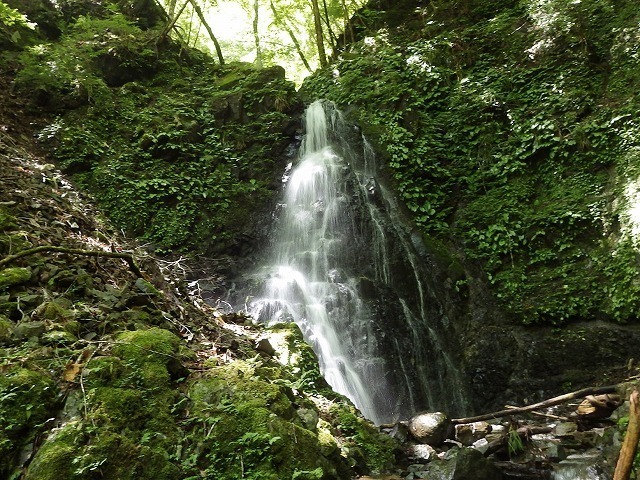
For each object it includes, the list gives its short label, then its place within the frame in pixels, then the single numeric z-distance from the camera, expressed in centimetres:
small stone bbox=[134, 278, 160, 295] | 415
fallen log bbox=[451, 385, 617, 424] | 520
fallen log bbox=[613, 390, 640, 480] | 204
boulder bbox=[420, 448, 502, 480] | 410
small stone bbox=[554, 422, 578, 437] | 519
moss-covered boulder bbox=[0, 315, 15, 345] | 279
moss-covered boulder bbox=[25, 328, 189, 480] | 221
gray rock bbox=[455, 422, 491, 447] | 537
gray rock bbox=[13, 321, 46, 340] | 288
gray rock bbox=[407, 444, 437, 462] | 462
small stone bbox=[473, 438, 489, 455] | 492
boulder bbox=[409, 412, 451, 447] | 498
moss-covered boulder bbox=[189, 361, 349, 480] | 259
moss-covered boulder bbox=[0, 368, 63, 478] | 224
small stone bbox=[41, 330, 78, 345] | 291
